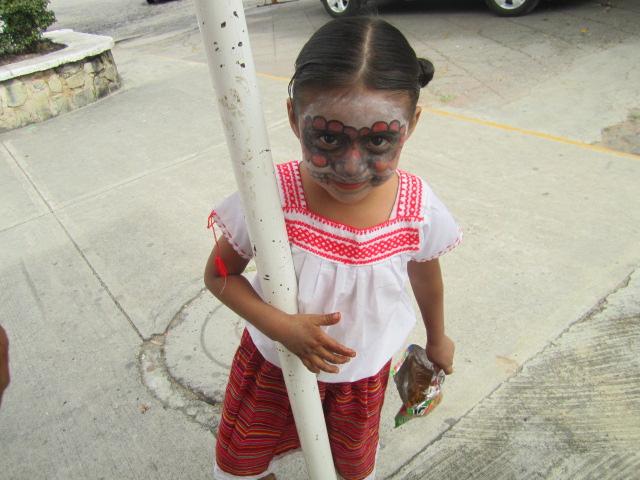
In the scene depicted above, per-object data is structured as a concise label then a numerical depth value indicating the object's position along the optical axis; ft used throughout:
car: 21.36
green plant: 17.79
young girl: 3.68
